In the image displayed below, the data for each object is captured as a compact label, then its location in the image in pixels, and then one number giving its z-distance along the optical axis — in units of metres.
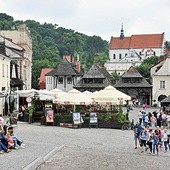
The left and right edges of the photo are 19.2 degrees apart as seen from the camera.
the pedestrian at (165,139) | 26.71
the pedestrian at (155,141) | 25.55
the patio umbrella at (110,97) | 40.19
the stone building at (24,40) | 78.74
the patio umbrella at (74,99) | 38.94
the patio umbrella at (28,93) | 43.75
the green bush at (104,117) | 37.28
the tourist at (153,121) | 40.45
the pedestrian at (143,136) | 26.01
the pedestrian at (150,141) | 25.67
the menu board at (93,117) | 36.84
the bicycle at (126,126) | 36.84
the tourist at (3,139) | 21.67
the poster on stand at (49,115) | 37.53
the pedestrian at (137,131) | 26.98
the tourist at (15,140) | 22.70
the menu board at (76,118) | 36.59
